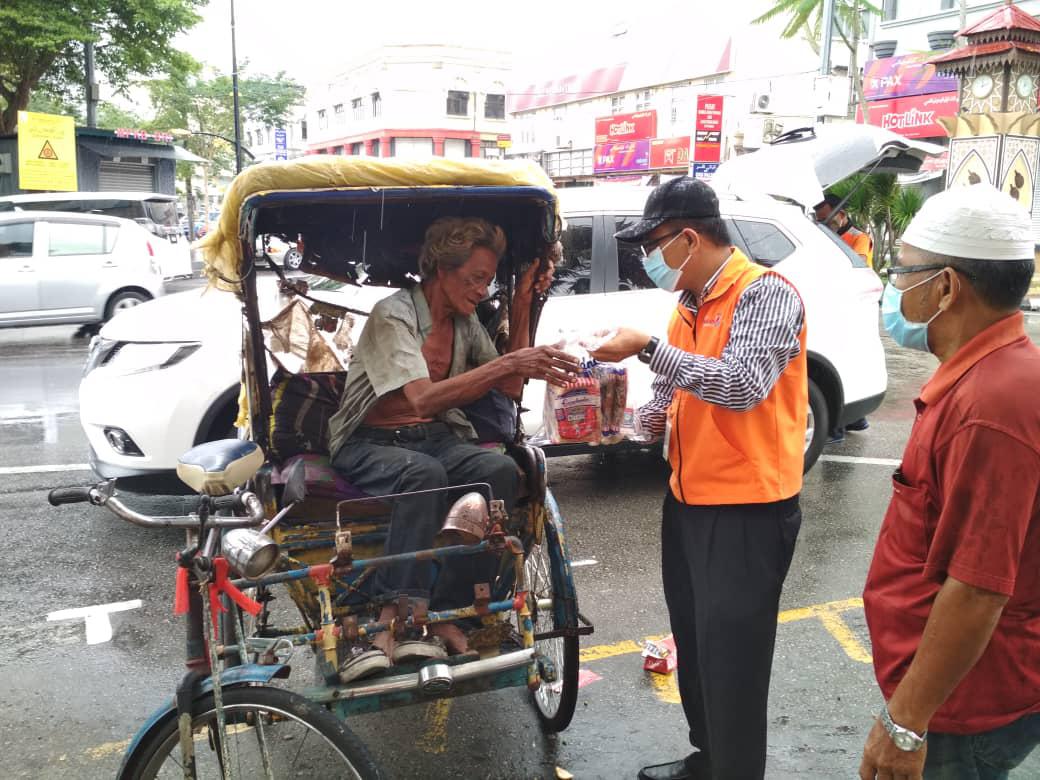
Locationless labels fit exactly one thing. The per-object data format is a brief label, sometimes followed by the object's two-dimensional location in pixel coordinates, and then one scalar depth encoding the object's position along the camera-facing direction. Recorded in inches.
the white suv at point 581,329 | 193.3
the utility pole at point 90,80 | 797.2
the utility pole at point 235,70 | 1131.2
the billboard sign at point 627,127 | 1439.5
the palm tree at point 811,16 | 1207.6
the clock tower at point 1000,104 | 562.6
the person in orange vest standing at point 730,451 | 92.6
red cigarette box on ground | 142.8
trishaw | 88.0
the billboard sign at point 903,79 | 903.1
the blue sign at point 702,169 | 735.7
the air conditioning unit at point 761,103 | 995.3
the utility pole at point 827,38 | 821.9
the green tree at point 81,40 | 780.0
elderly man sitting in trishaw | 111.5
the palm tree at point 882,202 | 627.5
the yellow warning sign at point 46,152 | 775.1
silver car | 475.2
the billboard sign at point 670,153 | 1306.6
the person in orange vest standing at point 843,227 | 331.6
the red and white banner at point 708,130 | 725.9
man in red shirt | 59.8
